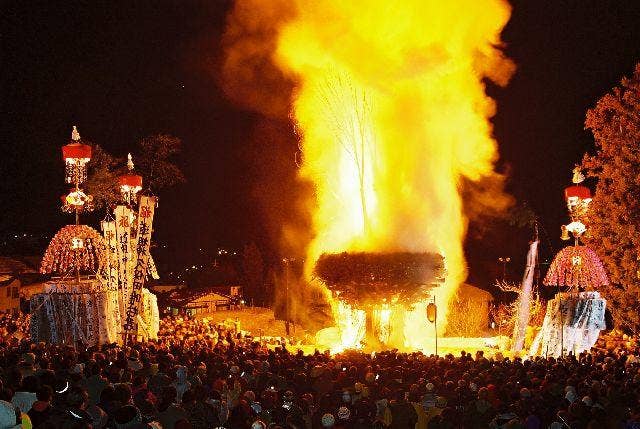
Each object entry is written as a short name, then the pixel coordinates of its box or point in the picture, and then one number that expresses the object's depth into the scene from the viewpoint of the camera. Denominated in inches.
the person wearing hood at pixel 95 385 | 395.5
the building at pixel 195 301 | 1178.0
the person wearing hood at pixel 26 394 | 332.5
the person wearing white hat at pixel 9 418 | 280.4
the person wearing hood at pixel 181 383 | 414.0
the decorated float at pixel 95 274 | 668.1
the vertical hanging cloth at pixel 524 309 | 870.4
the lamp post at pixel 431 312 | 764.6
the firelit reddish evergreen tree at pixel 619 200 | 900.6
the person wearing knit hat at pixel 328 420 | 328.5
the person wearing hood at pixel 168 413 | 331.6
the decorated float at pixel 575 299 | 741.9
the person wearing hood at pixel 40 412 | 300.8
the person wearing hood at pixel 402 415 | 360.8
